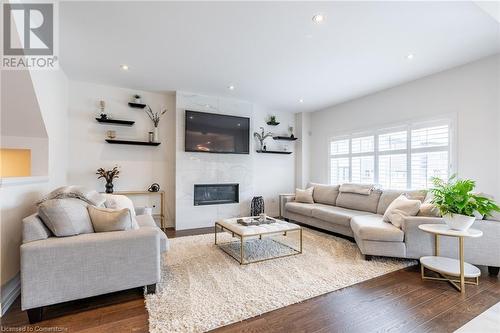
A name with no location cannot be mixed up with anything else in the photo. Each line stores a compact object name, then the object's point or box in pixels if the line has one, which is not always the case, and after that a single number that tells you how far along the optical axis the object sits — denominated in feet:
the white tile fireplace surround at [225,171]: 15.48
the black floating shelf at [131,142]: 14.06
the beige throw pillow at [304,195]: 16.75
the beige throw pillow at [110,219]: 6.96
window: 12.31
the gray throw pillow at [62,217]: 6.32
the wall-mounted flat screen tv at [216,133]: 15.64
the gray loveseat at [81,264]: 5.74
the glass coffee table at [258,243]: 10.06
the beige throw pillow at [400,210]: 10.08
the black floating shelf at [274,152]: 18.67
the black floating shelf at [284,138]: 19.32
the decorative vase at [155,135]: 15.12
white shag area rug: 6.20
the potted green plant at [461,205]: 7.52
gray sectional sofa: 8.69
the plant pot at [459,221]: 7.59
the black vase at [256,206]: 17.49
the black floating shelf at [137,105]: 14.55
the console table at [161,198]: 13.80
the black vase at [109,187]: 13.50
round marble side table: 7.60
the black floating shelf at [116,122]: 13.73
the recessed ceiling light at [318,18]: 7.64
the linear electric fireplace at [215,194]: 16.11
